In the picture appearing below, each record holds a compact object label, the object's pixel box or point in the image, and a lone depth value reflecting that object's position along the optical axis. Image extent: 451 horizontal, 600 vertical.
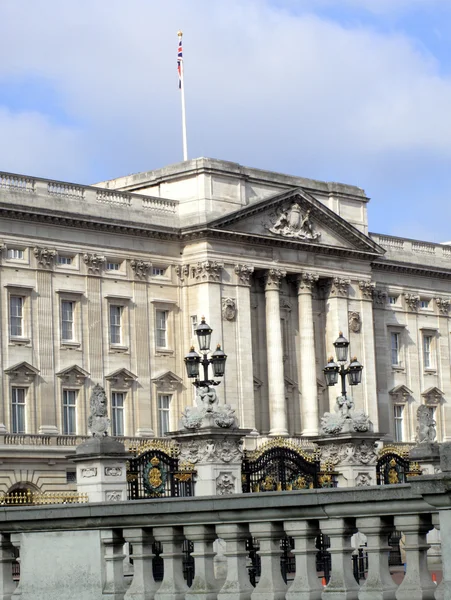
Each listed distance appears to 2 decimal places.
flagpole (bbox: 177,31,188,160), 78.44
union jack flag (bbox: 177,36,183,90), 78.38
